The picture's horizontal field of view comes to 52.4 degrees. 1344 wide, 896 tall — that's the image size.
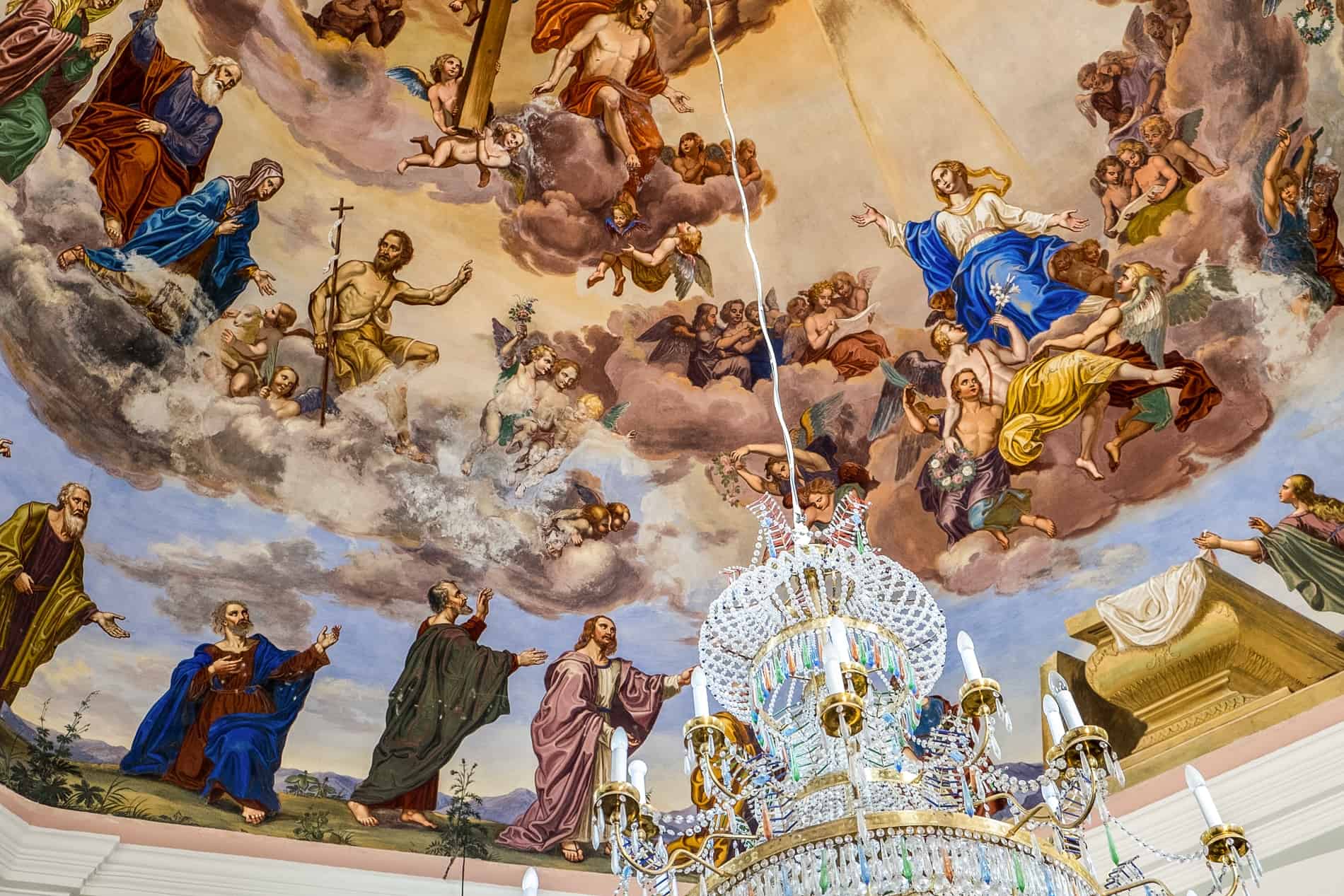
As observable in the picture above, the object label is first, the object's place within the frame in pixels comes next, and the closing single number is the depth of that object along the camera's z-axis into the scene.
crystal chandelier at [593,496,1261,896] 4.03
